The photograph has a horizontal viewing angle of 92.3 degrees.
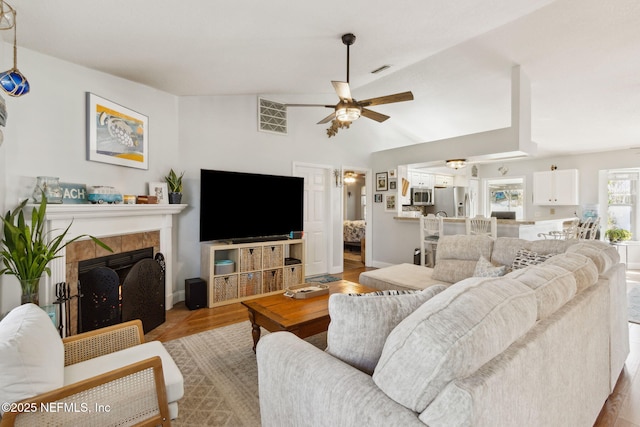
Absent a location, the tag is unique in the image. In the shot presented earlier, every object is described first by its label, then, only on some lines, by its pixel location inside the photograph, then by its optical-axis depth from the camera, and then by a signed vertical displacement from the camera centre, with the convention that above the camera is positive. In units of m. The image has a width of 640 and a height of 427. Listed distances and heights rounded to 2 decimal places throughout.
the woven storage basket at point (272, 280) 4.27 -1.00
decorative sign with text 2.54 +0.15
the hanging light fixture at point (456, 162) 4.69 +0.74
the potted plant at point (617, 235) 5.79 -0.49
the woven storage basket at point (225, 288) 3.84 -1.00
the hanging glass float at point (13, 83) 1.55 +0.66
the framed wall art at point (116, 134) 2.75 +0.74
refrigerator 7.39 +0.18
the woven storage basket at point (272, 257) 4.25 -0.66
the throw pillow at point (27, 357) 1.10 -0.57
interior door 5.33 -0.15
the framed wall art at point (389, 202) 5.87 +0.13
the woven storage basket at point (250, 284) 4.06 -1.00
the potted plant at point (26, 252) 1.98 -0.28
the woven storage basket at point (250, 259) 4.05 -0.66
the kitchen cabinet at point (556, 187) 6.64 +0.48
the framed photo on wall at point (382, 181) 5.96 +0.56
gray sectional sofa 0.80 -0.47
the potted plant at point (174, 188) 3.59 +0.25
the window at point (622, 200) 6.21 +0.19
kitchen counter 4.43 -0.27
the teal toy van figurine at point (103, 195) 2.70 +0.13
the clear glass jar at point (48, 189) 2.31 +0.16
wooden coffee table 2.16 -0.78
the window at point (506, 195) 7.67 +0.35
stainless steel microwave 6.95 +0.30
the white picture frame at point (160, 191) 3.40 +0.21
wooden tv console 3.86 -0.82
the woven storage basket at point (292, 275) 4.47 -0.96
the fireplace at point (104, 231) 2.38 -0.21
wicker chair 1.15 -0.80
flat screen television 3.83 +0.05
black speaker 3.69 -1.02
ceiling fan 2.68 +0.99
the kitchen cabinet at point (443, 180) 7.67 +0.73
